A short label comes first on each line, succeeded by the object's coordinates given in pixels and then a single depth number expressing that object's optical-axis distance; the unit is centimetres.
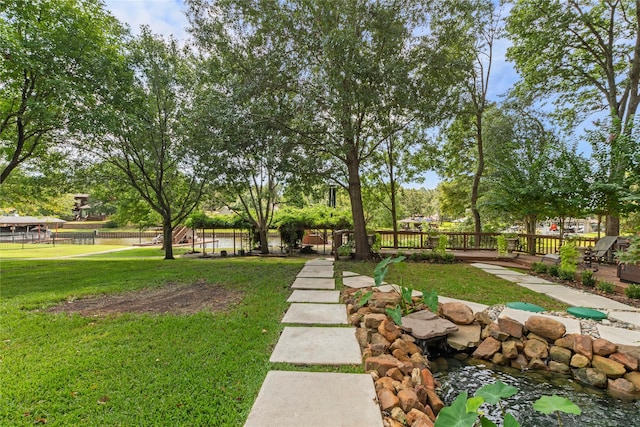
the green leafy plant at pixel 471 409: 151
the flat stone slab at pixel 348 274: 671
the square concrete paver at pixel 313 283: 564
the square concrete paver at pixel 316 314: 379
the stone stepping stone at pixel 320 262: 869
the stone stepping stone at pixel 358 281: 562
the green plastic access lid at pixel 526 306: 421
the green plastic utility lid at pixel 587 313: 392
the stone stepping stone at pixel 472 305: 430
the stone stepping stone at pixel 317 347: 276
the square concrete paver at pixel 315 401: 191
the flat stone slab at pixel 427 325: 343
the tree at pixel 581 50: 910
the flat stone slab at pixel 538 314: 355
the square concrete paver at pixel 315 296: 474
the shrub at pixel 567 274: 613
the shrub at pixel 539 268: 695
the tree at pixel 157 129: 896
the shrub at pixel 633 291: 479
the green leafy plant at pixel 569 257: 639
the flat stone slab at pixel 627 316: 380
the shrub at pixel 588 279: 559
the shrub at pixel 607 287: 518
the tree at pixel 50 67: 750
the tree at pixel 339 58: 688
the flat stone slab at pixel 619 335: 324
